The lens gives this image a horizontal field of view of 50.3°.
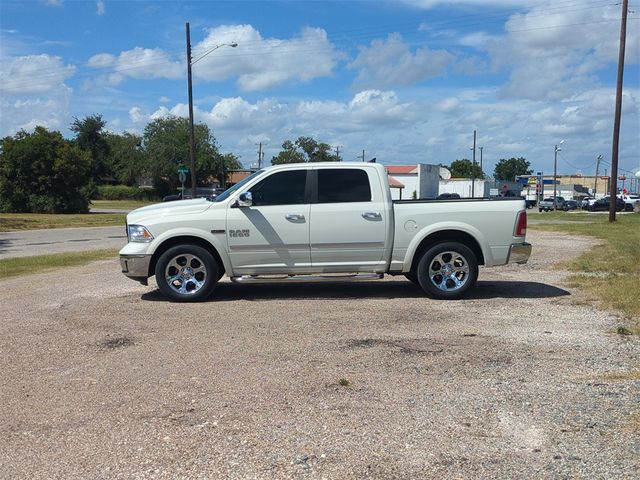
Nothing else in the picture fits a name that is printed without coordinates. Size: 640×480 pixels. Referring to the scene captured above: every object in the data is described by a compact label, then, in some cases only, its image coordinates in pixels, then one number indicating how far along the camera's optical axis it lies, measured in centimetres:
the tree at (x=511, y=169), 17188
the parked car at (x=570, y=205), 7149
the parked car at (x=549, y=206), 7106
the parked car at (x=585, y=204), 6491
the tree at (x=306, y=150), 8638
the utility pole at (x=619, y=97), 3103
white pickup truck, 923
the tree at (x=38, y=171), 4453
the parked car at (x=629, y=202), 6475
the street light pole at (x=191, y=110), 3166
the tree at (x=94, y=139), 9319
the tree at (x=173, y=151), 7750
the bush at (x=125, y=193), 8056
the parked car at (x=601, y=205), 6241
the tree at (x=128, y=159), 8272
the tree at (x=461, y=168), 15842
